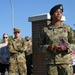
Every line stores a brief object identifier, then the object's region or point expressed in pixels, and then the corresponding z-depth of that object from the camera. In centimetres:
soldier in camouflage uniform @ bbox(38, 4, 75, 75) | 526
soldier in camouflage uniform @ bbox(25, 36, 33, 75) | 944
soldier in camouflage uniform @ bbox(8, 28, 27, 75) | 921
